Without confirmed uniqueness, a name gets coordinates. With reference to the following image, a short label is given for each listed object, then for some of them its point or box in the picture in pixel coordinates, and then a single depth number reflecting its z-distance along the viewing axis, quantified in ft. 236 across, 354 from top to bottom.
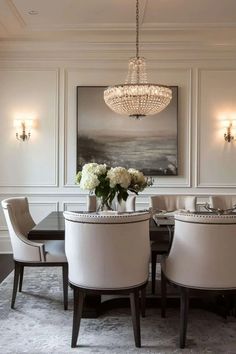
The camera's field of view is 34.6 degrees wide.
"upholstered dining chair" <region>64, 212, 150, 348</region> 8.57
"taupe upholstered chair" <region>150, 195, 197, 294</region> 14.42
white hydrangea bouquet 9.80
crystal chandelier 12.43
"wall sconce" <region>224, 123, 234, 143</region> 18.11
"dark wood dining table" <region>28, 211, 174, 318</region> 10.00
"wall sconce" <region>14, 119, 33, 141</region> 18.08
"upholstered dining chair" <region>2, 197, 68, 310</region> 11.04
